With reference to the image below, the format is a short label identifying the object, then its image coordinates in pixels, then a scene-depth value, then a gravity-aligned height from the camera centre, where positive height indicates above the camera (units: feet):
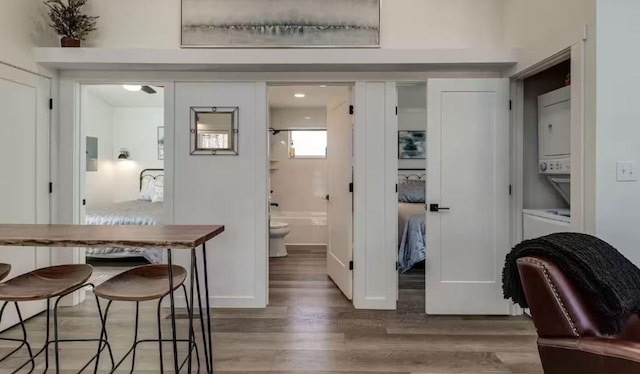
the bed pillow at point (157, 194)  19.01 -0.42
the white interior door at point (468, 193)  10.05 -0.20
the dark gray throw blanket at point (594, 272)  4.68 -1.16
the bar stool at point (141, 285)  5.69 -1.63
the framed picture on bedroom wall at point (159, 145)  21.52 +2.37
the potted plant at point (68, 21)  9.96 +4.47
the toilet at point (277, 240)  17.13 -2.52
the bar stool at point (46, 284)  5.78 -1.63
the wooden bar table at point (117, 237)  5.52 -0.80
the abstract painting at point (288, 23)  10.48 +4.61
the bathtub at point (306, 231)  20.06 -2.45
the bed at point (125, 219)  14.55 -1.31
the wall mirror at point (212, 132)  10.61 +1.54
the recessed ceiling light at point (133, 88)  16.92 +4.56
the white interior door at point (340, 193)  11.20 -0.25
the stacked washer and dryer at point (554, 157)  8.75 +0.71
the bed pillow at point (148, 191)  19.61 -0.27
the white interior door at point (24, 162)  9.03 +0.63
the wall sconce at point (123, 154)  20.99 +1.79
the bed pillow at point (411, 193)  17.76 -0.35
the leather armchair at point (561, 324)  4.44 -1.77
